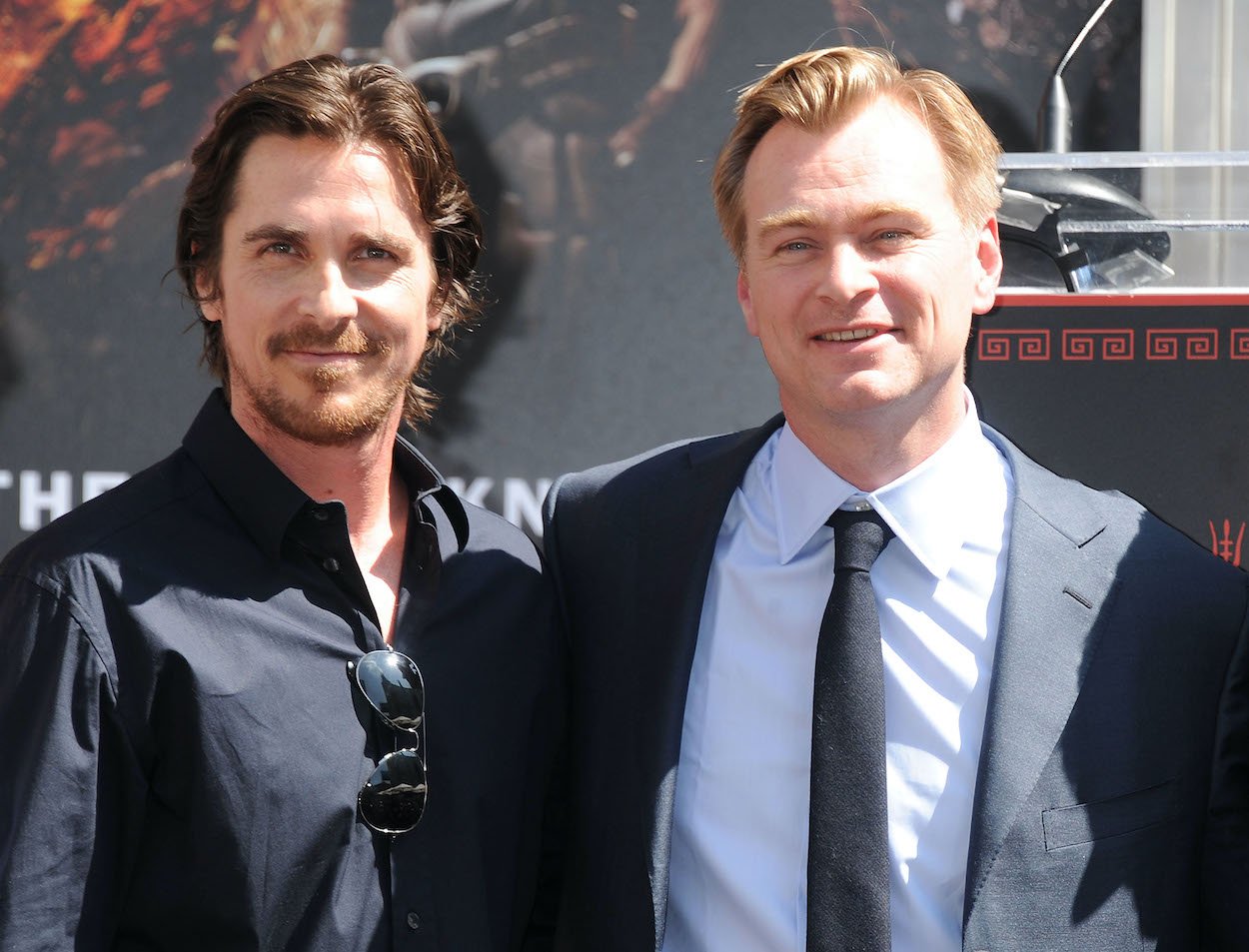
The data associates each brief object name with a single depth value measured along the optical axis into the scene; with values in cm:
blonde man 266
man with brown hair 262
